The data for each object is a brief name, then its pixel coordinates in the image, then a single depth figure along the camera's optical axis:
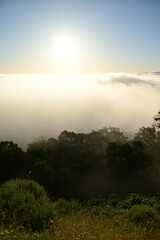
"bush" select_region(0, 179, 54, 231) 7.91
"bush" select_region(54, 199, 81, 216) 12.56
